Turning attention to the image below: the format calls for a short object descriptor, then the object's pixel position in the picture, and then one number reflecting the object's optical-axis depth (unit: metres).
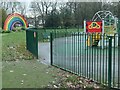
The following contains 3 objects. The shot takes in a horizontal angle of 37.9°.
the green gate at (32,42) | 8.11
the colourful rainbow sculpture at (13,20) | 29.65
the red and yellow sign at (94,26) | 12.87
